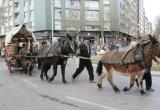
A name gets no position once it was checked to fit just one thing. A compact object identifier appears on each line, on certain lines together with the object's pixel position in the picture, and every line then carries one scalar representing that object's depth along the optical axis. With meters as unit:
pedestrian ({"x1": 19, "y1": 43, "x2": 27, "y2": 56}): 10.99
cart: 11.19
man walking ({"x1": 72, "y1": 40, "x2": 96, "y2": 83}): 8.55
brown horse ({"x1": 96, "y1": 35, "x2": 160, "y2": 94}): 6.31
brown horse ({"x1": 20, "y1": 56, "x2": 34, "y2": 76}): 10.75
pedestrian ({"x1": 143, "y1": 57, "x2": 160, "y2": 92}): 6.78
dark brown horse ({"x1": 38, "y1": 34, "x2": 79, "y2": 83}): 8.23
